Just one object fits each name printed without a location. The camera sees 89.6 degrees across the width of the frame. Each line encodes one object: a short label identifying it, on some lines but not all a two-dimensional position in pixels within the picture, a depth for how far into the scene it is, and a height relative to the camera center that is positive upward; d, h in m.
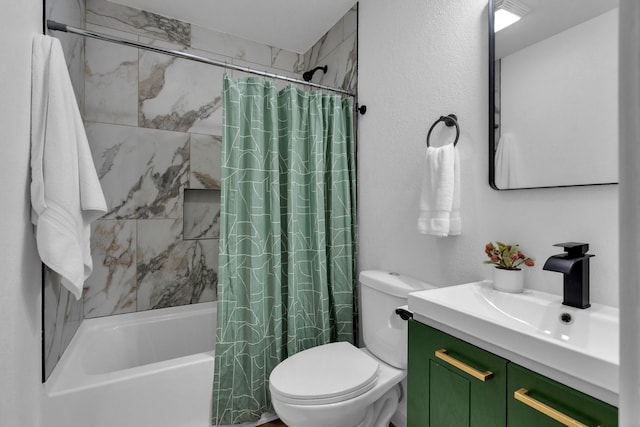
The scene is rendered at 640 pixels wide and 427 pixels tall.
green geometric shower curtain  1.69 -0.13
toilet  1.27 -0.71
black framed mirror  0.98 +0.40
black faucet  0.95 -0.19
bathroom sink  0.68 -0.32
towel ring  1.41 +0.40
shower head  2.46 +1.09
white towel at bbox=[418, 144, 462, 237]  1.36 +0.07
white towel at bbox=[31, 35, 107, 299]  1.16 +0.16
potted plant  1.12 -0.19
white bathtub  1.42 -0.84
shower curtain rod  1.36 +0.77
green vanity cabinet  0.71 -0.46
